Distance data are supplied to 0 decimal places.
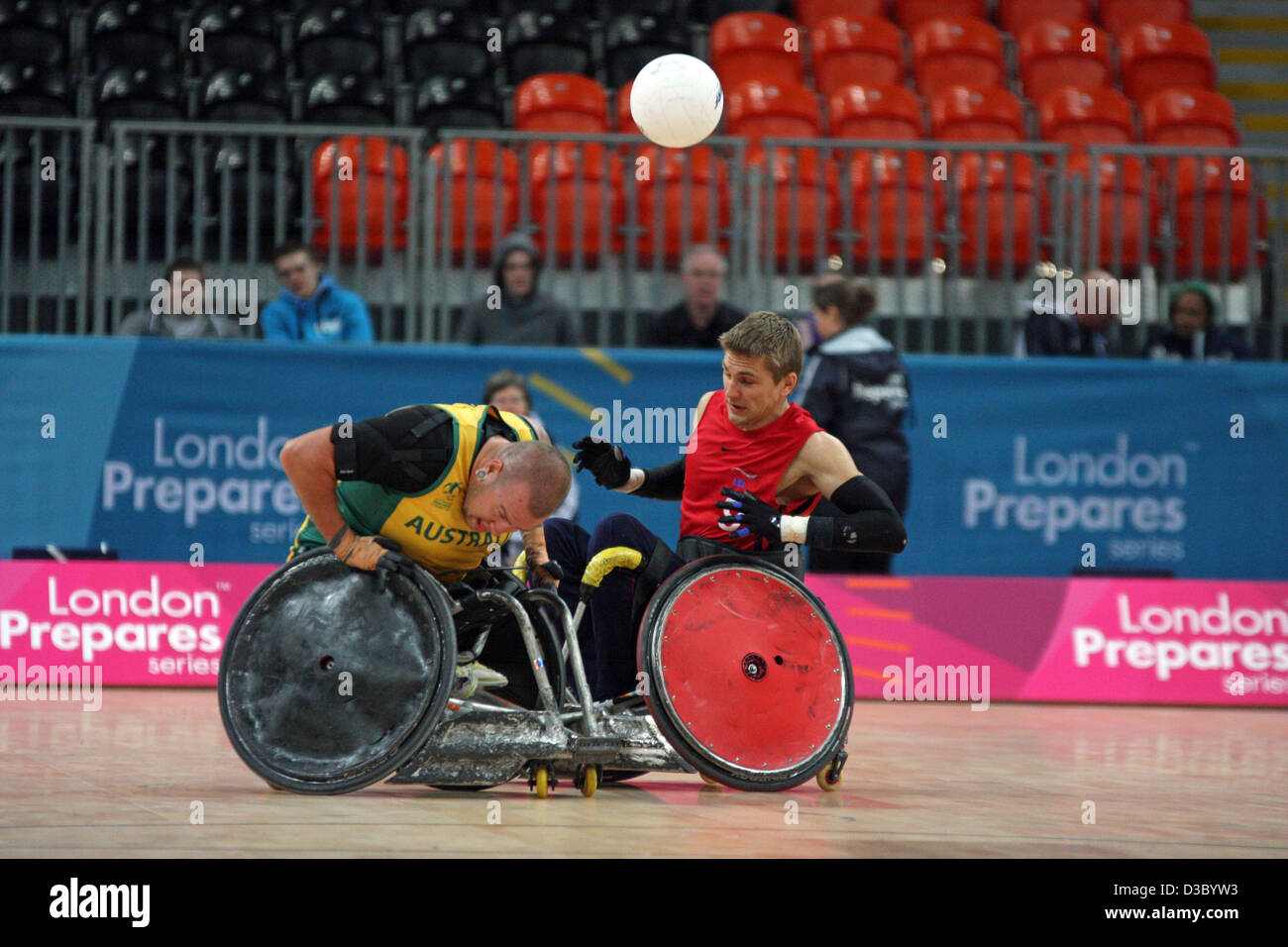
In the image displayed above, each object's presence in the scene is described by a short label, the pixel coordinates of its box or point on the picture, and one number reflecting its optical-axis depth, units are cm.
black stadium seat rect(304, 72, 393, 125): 1175
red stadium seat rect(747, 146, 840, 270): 995
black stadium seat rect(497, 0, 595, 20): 1323
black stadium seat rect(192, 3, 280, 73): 1220
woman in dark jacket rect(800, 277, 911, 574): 877
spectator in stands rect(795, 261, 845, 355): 907
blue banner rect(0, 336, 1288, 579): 904
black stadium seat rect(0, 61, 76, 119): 1138
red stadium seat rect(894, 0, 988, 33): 1407
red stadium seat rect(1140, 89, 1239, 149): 1262
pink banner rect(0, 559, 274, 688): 856
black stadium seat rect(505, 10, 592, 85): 1281
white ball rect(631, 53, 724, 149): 743
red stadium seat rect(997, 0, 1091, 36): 1398
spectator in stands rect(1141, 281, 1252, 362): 991
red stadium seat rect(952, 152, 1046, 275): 1012
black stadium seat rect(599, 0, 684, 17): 1320
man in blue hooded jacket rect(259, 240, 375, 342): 942
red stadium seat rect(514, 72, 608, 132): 1195
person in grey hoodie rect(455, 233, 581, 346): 946
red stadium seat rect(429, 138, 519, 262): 981
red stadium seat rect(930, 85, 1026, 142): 1225
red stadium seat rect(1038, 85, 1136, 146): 1249
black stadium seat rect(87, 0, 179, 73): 1218
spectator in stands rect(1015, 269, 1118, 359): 995
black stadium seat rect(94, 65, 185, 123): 1153
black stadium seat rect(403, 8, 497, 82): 1251
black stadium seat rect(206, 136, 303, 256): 971
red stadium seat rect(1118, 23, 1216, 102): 1355
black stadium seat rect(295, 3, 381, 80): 1229
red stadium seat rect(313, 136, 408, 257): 966
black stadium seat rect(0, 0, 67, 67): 1215
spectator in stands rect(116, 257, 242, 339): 917
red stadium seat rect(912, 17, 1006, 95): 1331
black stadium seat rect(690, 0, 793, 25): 1369
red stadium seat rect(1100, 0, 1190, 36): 1410
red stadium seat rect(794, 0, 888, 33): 1377
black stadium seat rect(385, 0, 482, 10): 1288
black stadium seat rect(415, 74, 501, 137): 1196
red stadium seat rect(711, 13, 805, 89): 1313
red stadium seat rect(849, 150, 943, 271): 1021
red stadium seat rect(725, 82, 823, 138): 1215
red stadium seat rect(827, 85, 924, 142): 1225
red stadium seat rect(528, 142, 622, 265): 998
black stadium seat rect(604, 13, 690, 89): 1266
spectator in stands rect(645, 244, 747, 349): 927
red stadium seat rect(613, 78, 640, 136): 1157
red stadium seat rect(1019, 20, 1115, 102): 1340
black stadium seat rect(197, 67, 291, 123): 1161
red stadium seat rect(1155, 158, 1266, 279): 1032
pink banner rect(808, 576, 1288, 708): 913
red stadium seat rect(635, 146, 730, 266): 992
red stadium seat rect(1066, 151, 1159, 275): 1016
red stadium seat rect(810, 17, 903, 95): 1335
